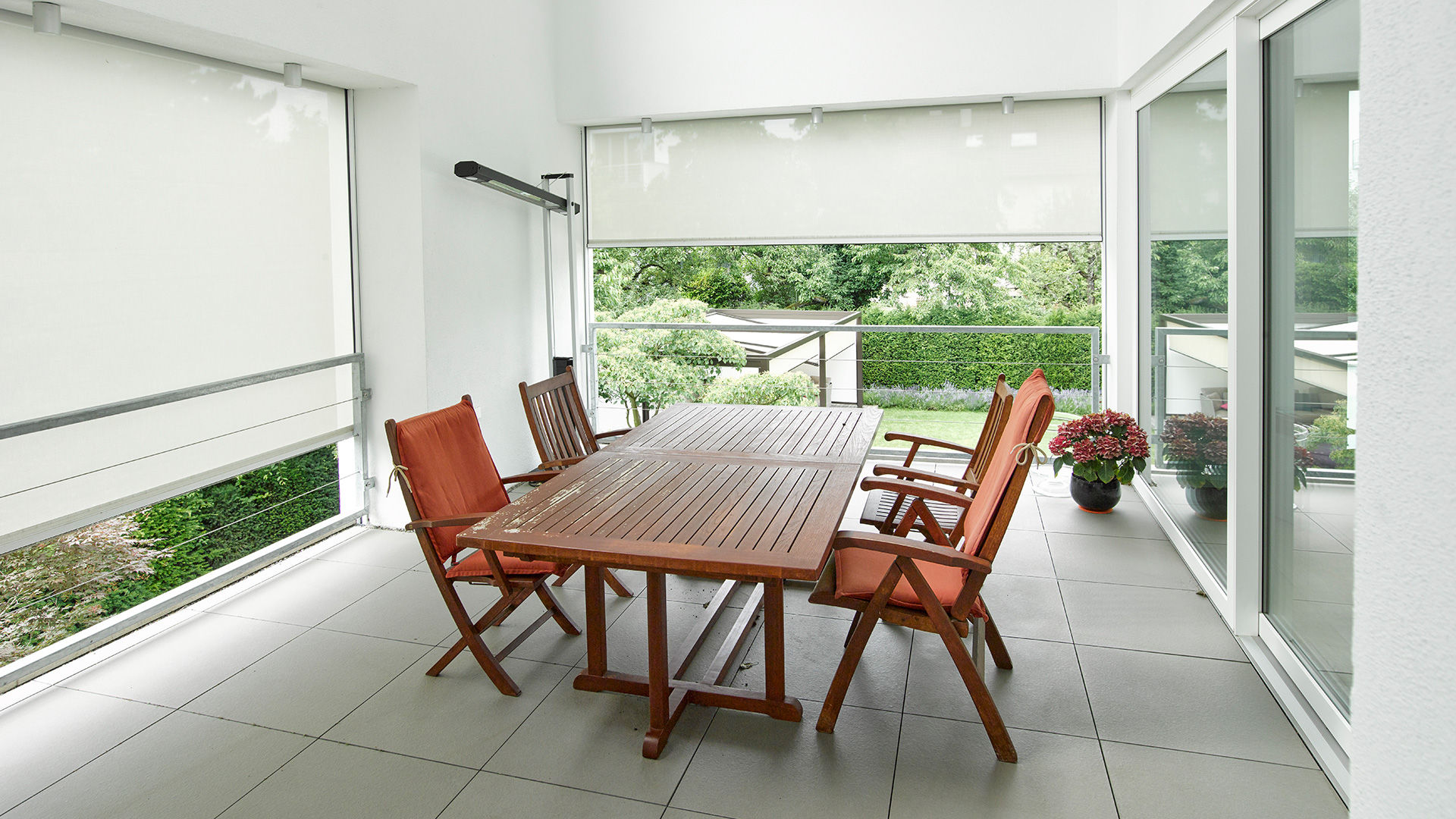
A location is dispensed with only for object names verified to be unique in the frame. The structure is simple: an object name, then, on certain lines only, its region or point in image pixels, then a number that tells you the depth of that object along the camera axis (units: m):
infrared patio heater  5.08
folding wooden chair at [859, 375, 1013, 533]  3.40
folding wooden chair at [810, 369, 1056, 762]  2.52
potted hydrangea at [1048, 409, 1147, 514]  4.83
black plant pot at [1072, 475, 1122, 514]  4.93
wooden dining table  2.39
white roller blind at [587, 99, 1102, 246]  6.04
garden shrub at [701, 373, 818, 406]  7.84
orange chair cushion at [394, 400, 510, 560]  3.02
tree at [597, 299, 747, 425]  7.72
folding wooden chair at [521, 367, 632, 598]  3.79
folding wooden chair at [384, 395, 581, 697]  2.95
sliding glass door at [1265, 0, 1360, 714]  2.49
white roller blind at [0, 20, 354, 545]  3.12
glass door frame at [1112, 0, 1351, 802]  3.20
